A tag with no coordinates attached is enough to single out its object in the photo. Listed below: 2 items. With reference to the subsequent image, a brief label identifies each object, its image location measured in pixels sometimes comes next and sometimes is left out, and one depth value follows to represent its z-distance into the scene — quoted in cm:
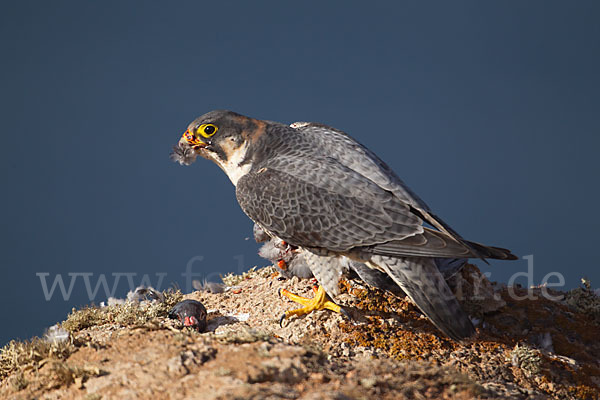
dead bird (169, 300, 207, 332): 878
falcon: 789
